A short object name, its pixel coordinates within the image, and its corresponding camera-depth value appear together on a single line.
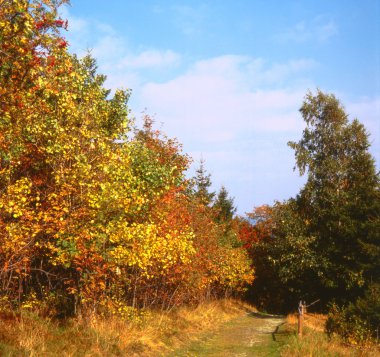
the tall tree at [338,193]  30.89
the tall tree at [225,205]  50.27
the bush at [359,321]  19.66
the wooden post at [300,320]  17.66
